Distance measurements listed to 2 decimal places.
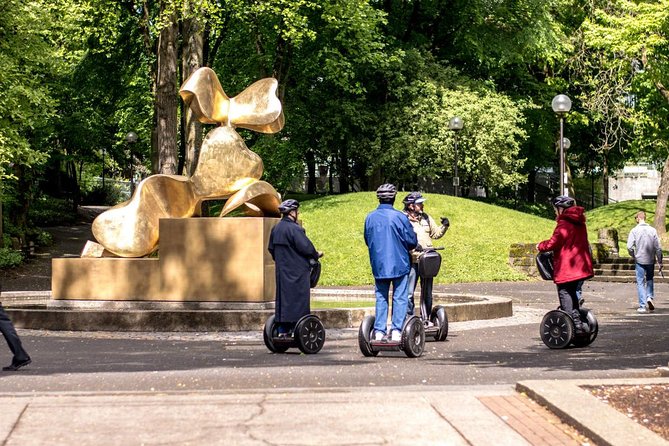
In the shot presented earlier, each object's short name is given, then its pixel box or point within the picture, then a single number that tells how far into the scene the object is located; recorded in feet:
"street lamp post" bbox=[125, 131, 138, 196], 140.09
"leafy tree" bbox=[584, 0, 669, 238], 129.80
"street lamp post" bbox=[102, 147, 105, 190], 182.37
